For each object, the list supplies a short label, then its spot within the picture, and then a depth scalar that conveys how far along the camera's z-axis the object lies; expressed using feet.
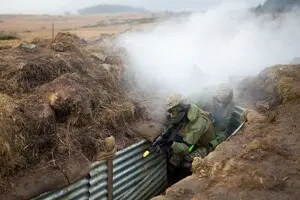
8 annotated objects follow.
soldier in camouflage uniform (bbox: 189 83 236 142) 17.19
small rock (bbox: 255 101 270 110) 16.90
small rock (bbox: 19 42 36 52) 17.75
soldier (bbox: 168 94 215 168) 15.50
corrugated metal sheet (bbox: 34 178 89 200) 11.52
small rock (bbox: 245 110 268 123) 15.53
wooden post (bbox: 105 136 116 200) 13.21
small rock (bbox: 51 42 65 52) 18.30
